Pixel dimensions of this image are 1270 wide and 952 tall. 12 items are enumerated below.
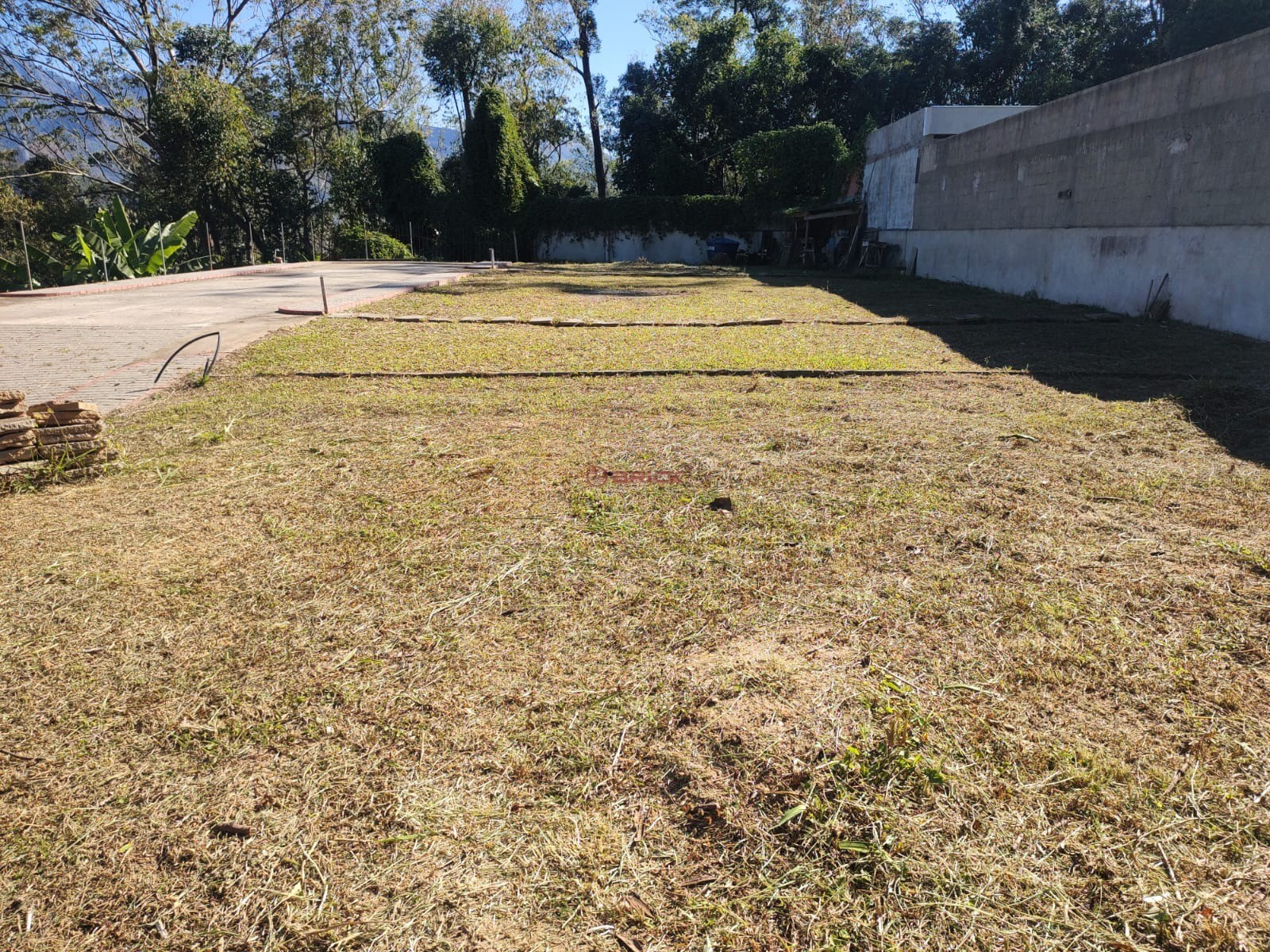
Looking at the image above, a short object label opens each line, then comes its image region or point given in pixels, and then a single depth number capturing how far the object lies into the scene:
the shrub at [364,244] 29.42
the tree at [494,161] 30.28
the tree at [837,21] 40.59
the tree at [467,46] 33.69
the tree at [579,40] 37.38
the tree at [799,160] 28.11
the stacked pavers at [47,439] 4.19
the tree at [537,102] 37.28
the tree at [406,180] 31.17
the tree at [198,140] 25.33
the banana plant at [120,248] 18.03
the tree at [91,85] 27.95
